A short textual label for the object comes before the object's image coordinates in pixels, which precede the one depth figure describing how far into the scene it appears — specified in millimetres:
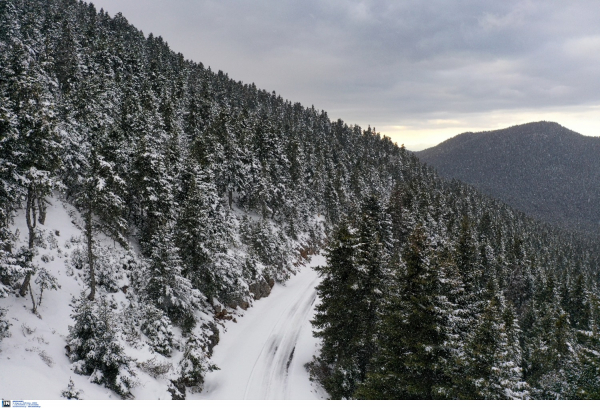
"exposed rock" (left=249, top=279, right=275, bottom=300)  34938
